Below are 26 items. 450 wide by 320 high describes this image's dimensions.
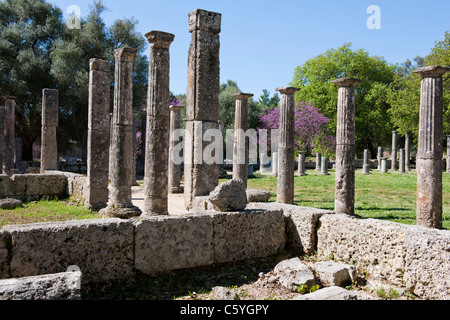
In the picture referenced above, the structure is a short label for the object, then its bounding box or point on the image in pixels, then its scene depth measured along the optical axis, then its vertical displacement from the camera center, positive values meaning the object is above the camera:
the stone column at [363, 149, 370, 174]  28.52 -0.56
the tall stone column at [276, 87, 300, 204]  11.16 +0.23
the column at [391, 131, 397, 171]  30.16 +0.56
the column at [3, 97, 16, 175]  19.23 +1.04
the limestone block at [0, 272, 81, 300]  2.94 -1.07
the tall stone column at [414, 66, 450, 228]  7.89 +0.11
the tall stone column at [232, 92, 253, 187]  14.13 +0.70
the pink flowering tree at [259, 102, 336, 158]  33.97 +2.43
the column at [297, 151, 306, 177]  26.20 -0.49
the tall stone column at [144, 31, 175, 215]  8.15 +0.56
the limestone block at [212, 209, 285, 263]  5.51 -1.19
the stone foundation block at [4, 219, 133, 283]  4.22 -1.10
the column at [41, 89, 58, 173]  14.52 +1.01
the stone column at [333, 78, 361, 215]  9.26 +0.23
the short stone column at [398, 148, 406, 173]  28.64 -0.31
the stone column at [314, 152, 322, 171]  31.81 -0.32
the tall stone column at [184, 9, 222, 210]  8.23 +1.31
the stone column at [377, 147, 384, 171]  33.46 +0.33
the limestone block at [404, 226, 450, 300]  4.18 -1.21
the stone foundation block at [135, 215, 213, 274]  4.90 -1.17
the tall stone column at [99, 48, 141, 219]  9.38 +0.40
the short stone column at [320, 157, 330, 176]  27.07 -0.64
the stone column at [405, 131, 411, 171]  30.41 +0.48
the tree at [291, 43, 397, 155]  36.94 +7.09
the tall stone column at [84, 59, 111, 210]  10.25 +0.49
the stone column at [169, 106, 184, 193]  15.98 -0.35
